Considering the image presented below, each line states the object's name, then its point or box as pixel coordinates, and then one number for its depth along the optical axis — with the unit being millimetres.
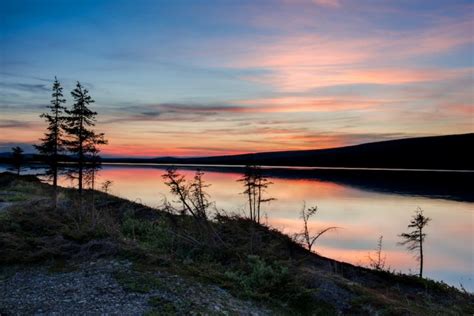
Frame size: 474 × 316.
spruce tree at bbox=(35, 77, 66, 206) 30250
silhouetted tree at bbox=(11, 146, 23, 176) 66106
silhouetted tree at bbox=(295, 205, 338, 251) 22719
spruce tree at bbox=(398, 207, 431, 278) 22328
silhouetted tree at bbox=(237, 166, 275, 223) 26359
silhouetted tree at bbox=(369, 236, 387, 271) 19597
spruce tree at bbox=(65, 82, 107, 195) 31375
